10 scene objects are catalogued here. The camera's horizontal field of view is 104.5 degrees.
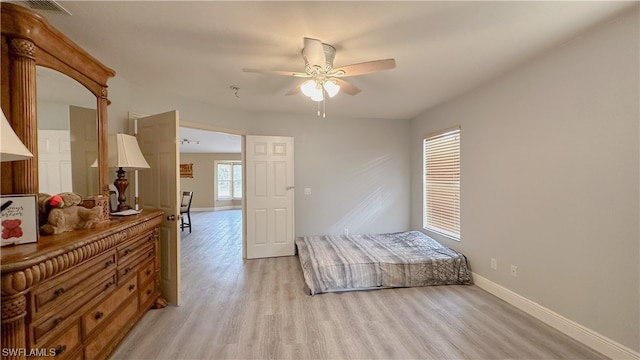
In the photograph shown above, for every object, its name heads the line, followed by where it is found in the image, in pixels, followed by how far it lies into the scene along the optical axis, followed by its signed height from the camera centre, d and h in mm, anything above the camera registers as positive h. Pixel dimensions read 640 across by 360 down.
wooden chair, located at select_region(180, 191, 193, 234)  5960 -670
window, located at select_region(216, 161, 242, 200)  9844 -137
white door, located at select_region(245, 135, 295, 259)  3885 -318
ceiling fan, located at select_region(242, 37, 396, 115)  1709 +824
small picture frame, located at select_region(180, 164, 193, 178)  9344 +257
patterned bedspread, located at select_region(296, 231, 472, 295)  2824 -1089
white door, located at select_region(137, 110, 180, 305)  2383 -62
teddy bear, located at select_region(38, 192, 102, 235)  1492 -236
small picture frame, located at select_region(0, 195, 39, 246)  1213 -210
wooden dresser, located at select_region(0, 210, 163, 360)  1071 -642
